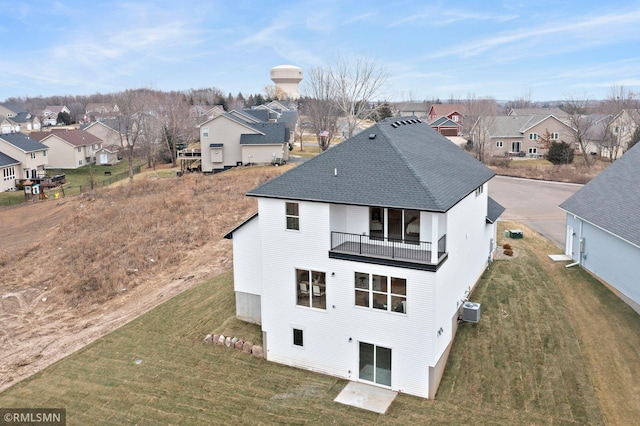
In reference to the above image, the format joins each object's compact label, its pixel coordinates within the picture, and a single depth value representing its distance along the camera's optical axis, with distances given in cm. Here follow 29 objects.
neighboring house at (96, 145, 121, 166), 8200
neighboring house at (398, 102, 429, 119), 12825
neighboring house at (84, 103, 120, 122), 14480
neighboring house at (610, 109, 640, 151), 6694
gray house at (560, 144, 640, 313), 2166
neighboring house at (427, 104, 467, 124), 10806
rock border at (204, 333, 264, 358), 1977
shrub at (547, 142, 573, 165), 6109
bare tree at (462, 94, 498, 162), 7031
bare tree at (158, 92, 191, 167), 7375
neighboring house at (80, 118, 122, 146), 9312
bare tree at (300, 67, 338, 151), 6662
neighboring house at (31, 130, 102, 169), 7650
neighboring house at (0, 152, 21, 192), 6269
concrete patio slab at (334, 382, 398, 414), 1605
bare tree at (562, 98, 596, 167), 6516
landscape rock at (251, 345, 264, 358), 1970
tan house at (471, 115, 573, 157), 7344
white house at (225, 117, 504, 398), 1625
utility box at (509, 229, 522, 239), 3225
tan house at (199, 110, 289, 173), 6075
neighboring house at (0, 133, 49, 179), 6596
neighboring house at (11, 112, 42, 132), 13550
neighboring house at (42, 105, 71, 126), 14401
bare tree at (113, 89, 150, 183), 7219
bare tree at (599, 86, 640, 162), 6625
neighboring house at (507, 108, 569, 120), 9712
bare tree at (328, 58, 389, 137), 6112
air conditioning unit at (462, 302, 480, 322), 2011
